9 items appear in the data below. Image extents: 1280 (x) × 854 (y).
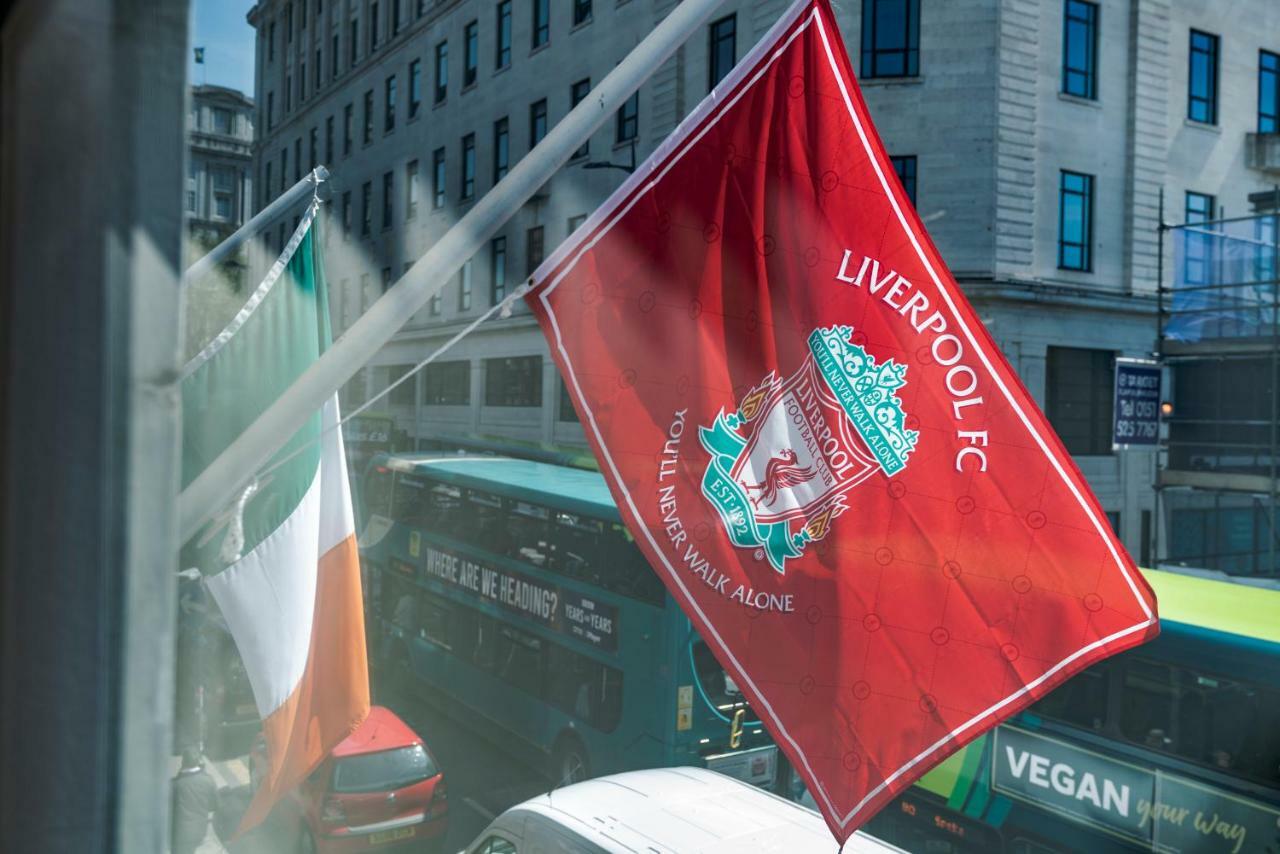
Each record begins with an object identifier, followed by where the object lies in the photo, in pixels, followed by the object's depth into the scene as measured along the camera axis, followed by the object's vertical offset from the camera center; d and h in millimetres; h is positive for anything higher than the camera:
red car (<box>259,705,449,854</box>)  9211 -3308
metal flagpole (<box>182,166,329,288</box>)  4617 +764
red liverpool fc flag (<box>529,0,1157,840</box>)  3443 -120
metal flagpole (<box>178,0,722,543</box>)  2143 +270
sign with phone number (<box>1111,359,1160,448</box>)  17234 +288
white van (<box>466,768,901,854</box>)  6289 -2424
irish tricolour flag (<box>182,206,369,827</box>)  4629 -629
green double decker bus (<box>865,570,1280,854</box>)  7766 -2500
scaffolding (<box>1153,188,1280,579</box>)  16812 +863
